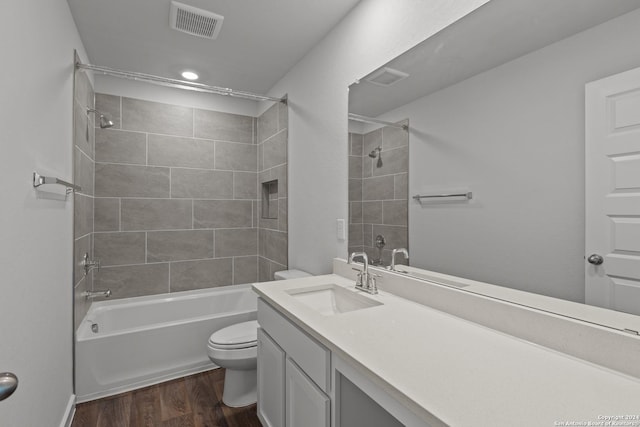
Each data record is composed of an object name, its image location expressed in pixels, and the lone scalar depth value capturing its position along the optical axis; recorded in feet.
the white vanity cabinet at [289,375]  3.59
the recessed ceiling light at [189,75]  9.06
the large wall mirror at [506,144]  2.83
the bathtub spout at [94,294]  7.95
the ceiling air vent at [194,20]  6.12
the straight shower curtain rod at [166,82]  6.98
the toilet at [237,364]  6.53
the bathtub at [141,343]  6.92
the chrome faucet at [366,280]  5.18
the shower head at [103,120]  8.14
